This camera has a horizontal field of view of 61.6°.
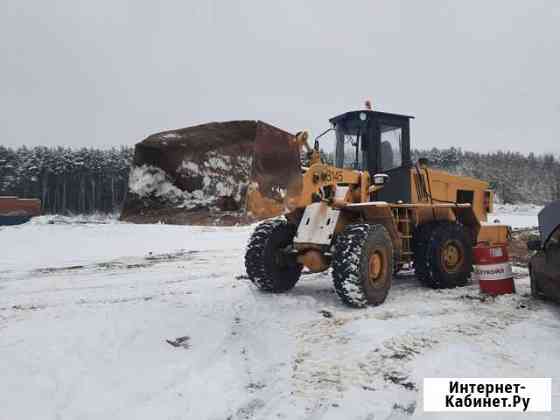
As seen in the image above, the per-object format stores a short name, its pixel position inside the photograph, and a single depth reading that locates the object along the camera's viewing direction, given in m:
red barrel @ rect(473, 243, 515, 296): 5.67
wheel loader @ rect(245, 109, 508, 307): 5.16
